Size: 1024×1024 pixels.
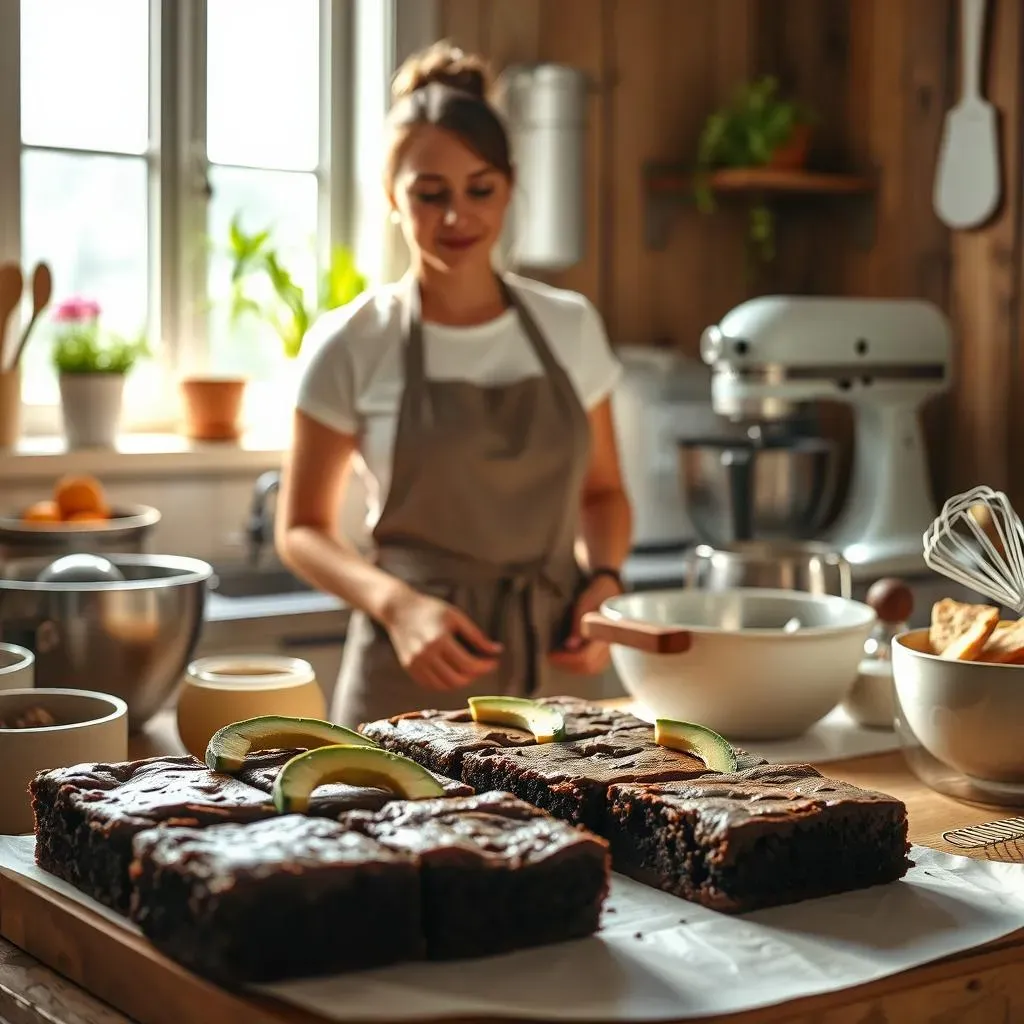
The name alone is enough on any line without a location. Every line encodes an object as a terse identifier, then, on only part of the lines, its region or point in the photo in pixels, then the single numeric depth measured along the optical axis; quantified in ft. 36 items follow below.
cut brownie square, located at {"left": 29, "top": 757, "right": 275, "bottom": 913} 2.82
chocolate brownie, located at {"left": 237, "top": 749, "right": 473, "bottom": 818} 2.93
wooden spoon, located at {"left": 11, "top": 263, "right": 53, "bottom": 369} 8.61
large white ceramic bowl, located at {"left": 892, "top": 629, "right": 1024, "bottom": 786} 3.54
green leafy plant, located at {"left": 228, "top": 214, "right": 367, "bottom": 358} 9.89
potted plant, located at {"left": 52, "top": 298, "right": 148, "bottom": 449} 9.08
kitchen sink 9.29
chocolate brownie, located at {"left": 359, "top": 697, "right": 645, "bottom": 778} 3.47
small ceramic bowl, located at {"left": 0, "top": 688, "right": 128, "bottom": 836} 3.45
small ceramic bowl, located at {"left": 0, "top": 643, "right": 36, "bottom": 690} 3.85
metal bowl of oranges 7.06
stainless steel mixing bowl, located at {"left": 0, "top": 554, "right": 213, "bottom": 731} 4.31
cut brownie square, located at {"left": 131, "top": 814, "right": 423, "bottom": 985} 2.47
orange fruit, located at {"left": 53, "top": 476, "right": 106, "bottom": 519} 7.52
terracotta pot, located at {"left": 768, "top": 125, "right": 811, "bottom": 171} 10.80
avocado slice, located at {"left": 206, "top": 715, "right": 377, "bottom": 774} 3.26
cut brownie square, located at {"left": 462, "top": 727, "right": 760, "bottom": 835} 3.19
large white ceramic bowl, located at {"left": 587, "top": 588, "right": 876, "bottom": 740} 4.15
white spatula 9.96
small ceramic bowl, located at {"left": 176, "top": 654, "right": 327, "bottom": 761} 4.04
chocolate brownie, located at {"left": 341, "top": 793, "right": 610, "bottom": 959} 2.62
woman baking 5.93
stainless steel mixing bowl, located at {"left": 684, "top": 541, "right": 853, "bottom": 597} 4.81
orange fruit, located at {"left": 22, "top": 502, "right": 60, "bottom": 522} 7.44
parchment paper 2.44
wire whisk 3.86
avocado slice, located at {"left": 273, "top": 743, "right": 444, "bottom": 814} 2.95
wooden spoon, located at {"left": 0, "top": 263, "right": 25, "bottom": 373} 8.72
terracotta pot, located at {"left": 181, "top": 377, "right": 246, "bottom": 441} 9.53
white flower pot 9.07
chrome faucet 9.08
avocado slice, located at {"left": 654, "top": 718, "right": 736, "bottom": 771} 3.33
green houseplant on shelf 10.69
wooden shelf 10.71
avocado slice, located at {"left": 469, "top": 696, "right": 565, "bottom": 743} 3.66
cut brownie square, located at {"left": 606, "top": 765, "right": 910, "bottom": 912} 2.90
